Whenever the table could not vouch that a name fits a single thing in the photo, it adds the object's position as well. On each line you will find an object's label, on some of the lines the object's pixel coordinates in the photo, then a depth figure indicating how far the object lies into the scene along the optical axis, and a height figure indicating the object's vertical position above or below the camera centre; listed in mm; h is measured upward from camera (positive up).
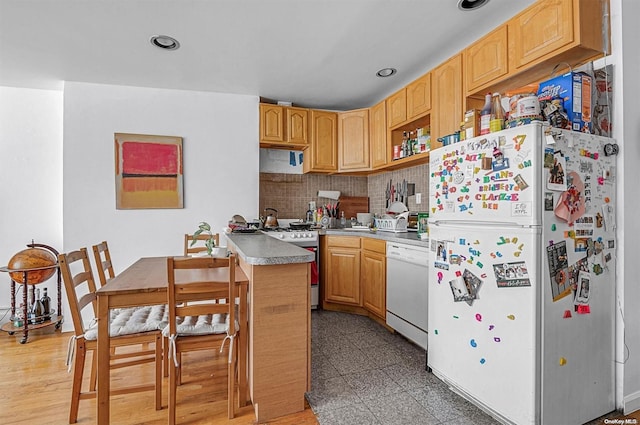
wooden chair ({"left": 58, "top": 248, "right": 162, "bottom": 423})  1664 -647
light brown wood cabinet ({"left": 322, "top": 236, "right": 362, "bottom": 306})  3430 -627
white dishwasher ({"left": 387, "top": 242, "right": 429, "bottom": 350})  2402 -623
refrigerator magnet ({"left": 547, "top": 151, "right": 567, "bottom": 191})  1512 +178
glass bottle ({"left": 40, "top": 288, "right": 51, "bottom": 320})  3152 -920
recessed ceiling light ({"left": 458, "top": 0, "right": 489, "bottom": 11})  2041 +1322
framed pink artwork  3383 +431
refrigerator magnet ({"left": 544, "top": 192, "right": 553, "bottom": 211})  1500 +50
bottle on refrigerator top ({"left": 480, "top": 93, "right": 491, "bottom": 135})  1801 +530
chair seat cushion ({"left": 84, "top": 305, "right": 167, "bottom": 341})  1703 -610
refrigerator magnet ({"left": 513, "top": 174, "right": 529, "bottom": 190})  1516 +141
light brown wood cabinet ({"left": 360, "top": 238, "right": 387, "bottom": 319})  2998 -618
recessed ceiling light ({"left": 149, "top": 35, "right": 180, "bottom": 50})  2504 +1345
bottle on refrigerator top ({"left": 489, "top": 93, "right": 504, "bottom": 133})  1727 +558
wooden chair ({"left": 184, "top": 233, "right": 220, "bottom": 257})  2876 -332
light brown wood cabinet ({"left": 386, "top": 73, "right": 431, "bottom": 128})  2914 +1063
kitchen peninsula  1706 -640
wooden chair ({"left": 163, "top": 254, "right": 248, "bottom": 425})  1578 -514
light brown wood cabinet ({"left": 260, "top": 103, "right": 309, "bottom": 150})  3775 +1013
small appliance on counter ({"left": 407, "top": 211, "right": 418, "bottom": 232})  3320 -100
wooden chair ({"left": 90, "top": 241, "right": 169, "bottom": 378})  1880 -404
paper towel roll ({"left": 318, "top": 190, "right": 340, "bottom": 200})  4230 +234
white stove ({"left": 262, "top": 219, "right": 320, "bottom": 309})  3484 -303
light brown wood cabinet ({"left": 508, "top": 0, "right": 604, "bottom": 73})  1753 +1031
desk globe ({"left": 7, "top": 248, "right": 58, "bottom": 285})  2926 -480
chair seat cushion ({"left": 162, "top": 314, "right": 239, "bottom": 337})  1715 -623
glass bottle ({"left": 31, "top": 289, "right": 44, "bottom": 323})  3092 -960
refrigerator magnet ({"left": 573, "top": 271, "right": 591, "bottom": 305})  1616 -390
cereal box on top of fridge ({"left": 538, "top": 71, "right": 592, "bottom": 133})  1683 +574
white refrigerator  1501 -315
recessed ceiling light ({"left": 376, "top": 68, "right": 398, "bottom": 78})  3088 +1357
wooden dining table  1612 -463
